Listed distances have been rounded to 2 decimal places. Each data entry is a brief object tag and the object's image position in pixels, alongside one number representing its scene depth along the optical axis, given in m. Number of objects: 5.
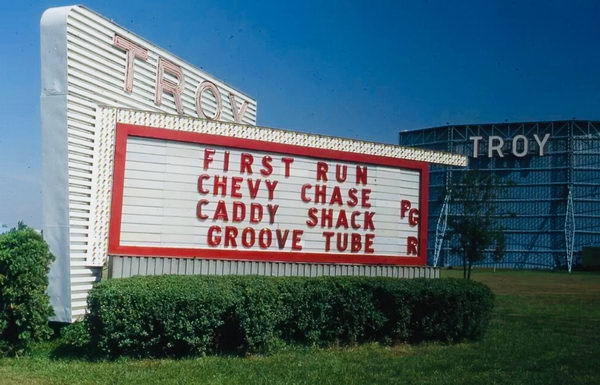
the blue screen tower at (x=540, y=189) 72.50
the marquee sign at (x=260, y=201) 12.02
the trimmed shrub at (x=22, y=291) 9.96
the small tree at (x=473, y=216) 38.75
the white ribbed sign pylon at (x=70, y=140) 10.99
